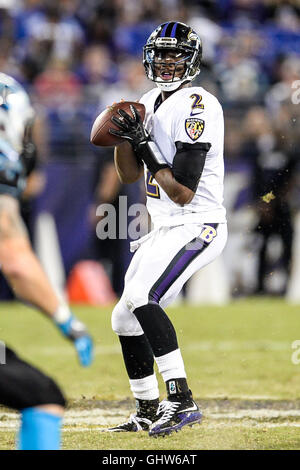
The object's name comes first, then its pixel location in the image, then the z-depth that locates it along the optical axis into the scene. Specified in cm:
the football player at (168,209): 928
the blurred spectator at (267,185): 1950
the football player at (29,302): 637
